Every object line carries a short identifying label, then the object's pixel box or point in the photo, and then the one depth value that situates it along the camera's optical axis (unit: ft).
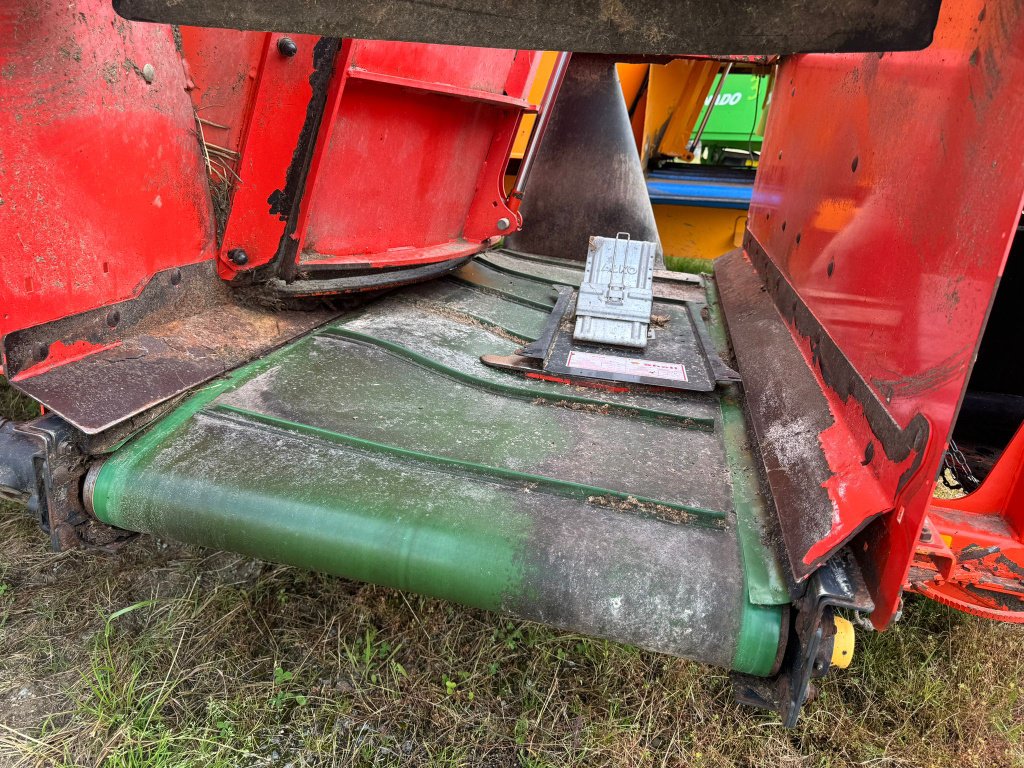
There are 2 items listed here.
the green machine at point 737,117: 21.66
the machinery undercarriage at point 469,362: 3.47
